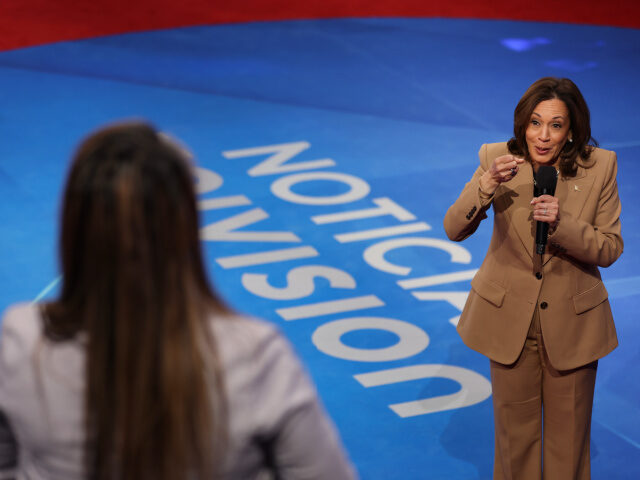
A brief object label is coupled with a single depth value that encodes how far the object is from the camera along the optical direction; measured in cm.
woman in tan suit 1243
